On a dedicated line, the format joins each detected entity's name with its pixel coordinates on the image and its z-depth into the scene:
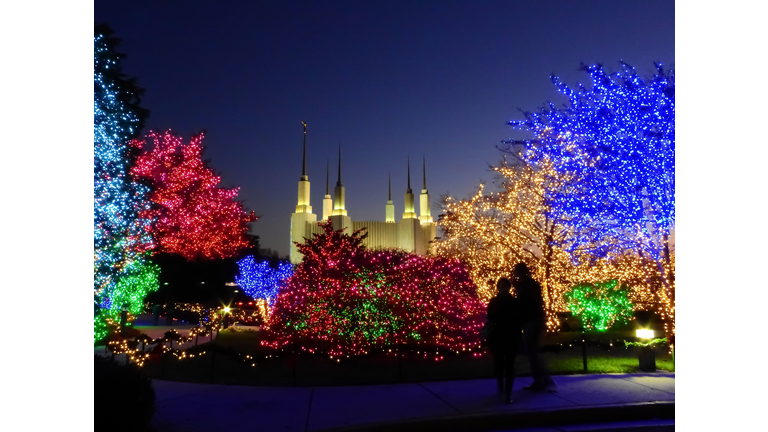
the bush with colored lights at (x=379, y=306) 9.97
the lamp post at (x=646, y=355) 8.34
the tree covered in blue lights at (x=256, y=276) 22.97
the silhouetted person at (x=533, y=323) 6.68
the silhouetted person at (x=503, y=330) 6.45
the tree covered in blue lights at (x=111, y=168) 9.97
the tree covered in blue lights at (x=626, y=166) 9.77
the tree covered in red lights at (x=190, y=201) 25.50
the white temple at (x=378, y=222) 47.16
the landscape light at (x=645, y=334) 8.52
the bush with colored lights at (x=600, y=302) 14.35
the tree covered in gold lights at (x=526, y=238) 14.73
